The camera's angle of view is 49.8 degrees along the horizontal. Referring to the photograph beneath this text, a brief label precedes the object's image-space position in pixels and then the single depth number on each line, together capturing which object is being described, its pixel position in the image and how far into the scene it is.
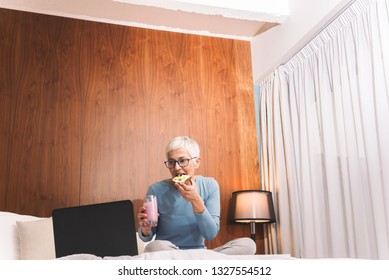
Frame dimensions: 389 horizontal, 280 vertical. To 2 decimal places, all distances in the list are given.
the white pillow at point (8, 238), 2.36
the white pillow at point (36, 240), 2.38
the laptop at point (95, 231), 1.46
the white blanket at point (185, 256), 1.06
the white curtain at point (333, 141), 2.44
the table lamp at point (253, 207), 3.28
